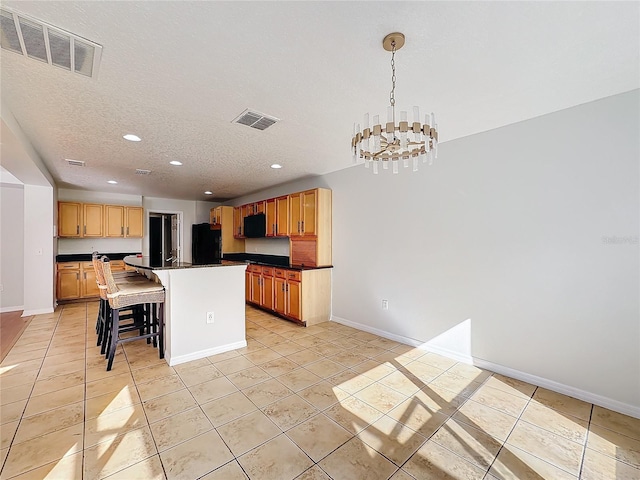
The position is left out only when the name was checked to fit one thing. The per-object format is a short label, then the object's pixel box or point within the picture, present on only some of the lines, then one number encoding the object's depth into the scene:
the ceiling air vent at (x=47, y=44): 1.49
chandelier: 1.69
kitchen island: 3.03
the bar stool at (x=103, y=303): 3.21
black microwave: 5.80
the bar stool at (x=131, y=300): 2.84
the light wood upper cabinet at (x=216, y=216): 7.03
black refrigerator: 7.00
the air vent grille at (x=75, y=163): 4.01
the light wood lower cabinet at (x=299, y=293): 4.35
